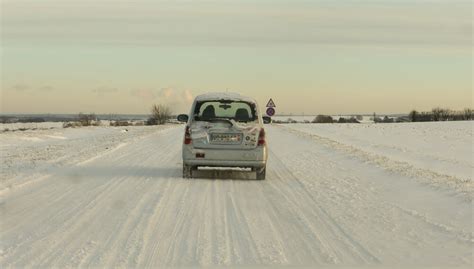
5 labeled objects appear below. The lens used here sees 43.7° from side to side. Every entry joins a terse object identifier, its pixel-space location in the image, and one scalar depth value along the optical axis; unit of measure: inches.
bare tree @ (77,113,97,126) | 2839.8
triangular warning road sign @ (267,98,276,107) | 1994.6
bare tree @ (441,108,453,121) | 4095.7
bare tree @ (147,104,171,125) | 4378.7
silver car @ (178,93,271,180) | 497.0
